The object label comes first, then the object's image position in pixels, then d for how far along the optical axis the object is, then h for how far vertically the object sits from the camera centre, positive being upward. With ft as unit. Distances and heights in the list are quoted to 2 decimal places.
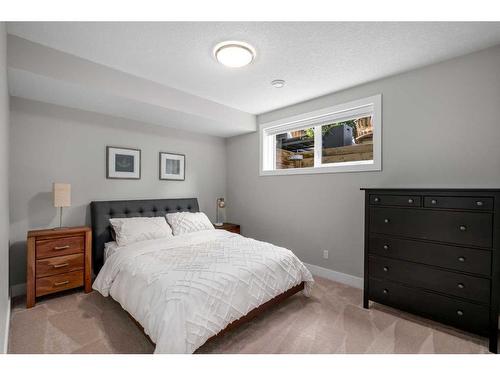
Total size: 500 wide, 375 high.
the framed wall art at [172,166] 11.87 +1.10
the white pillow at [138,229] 8.90 -1.68
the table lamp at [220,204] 13.56 -0.97
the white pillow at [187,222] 10.40 -1.61
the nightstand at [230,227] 12.69 -2.17
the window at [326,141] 9.21 +2.19
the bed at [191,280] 5.00 -2.47
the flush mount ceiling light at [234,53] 6.39 +3.80
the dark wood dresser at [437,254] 5.70 -1.83
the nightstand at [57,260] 7.47 -2.51
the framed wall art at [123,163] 10.17 +1.08
